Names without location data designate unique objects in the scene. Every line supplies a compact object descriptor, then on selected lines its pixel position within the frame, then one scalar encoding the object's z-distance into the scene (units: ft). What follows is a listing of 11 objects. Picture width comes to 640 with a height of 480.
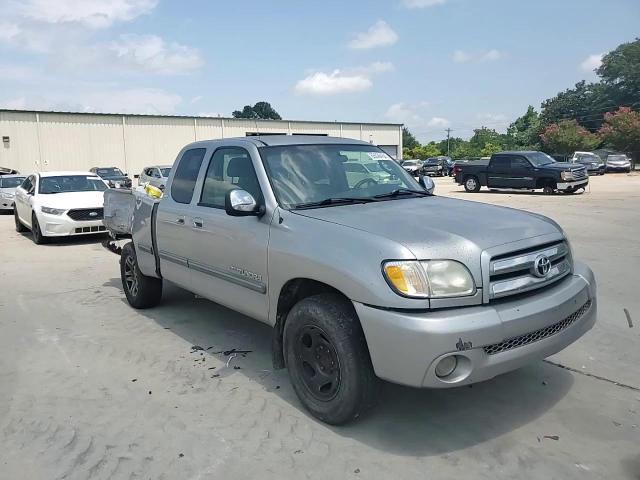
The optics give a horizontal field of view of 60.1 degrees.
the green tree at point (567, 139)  175.42
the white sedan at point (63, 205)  37.76
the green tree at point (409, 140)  357.28
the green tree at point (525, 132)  244.01
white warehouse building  129.59
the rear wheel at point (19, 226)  46.37
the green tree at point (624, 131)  158.20
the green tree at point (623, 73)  270.46
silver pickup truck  10.03
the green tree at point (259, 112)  382.42
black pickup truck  71.15
